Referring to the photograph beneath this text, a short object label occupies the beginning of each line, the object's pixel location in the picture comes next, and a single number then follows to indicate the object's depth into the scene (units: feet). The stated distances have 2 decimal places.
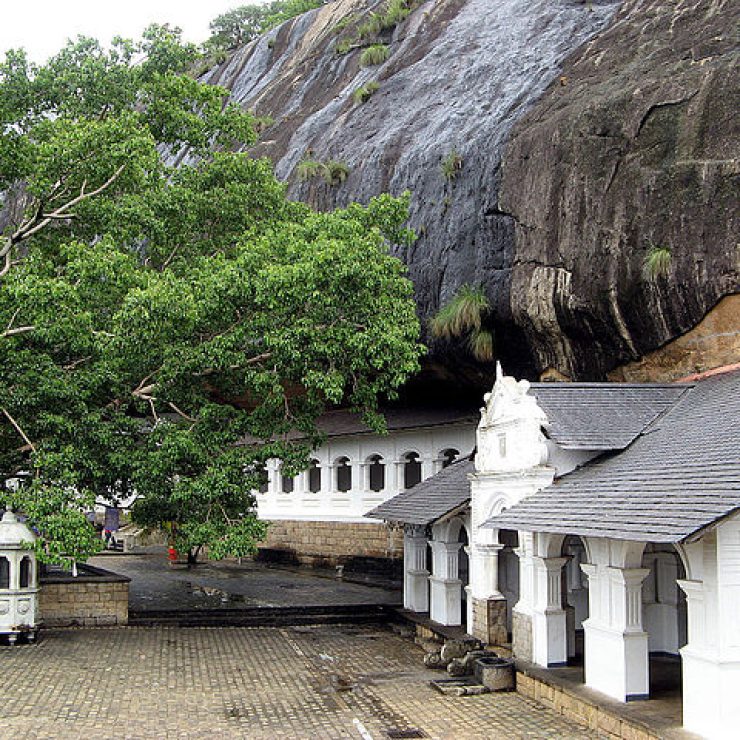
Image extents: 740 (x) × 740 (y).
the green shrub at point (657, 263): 52.21
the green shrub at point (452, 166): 71.92
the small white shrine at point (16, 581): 56.34
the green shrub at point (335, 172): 86.02
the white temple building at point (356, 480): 89.56
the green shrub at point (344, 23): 114.93
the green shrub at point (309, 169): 88.38
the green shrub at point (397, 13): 105.81
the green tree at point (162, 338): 56.59
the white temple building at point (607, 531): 32.07
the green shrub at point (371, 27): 107.34
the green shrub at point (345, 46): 110.01
